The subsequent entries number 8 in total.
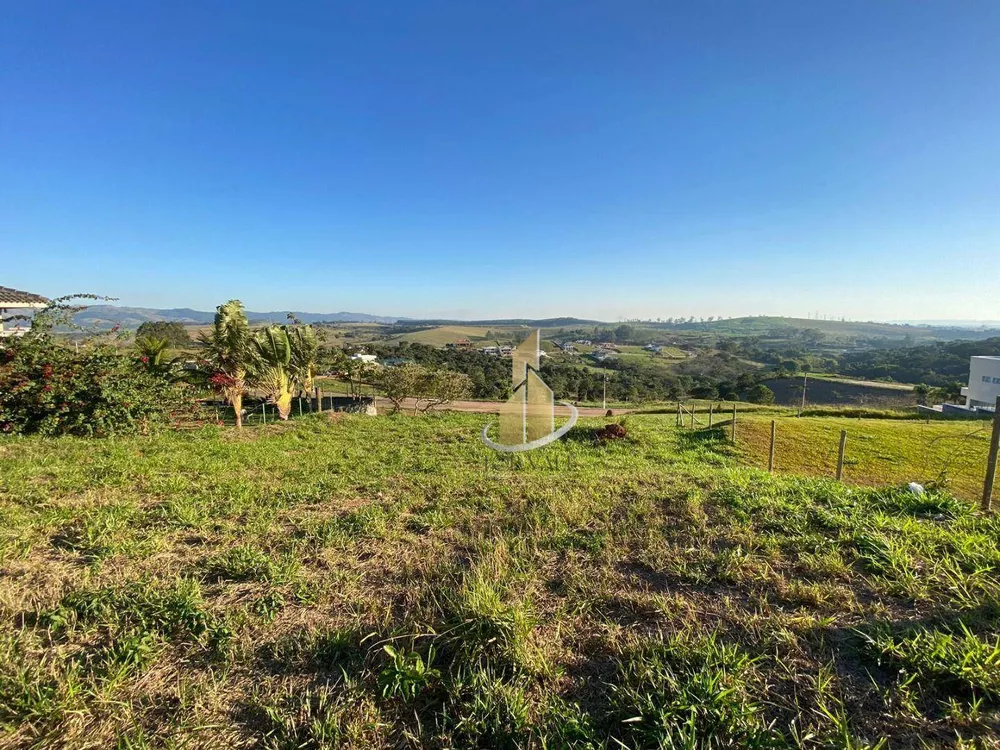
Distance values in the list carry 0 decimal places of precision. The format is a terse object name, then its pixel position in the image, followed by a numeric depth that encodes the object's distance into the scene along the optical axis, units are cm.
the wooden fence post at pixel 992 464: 418
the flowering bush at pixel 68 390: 630
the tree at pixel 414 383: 1484
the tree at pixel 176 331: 2475
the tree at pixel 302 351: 1103
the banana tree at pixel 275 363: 1043
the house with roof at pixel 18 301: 1323
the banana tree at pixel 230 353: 924
